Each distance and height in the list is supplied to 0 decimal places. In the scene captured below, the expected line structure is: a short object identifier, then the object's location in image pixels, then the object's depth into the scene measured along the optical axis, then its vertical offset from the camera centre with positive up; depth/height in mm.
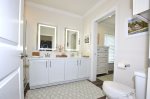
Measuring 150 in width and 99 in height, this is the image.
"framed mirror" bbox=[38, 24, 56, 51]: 3000 +389
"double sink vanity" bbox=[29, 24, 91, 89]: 2432 -518
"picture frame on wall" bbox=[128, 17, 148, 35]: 1524 +413
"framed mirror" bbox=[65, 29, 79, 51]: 3457 +336
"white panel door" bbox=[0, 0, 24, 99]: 516 -14
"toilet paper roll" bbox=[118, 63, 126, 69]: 1769 -362
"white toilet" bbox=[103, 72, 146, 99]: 1232 -637
